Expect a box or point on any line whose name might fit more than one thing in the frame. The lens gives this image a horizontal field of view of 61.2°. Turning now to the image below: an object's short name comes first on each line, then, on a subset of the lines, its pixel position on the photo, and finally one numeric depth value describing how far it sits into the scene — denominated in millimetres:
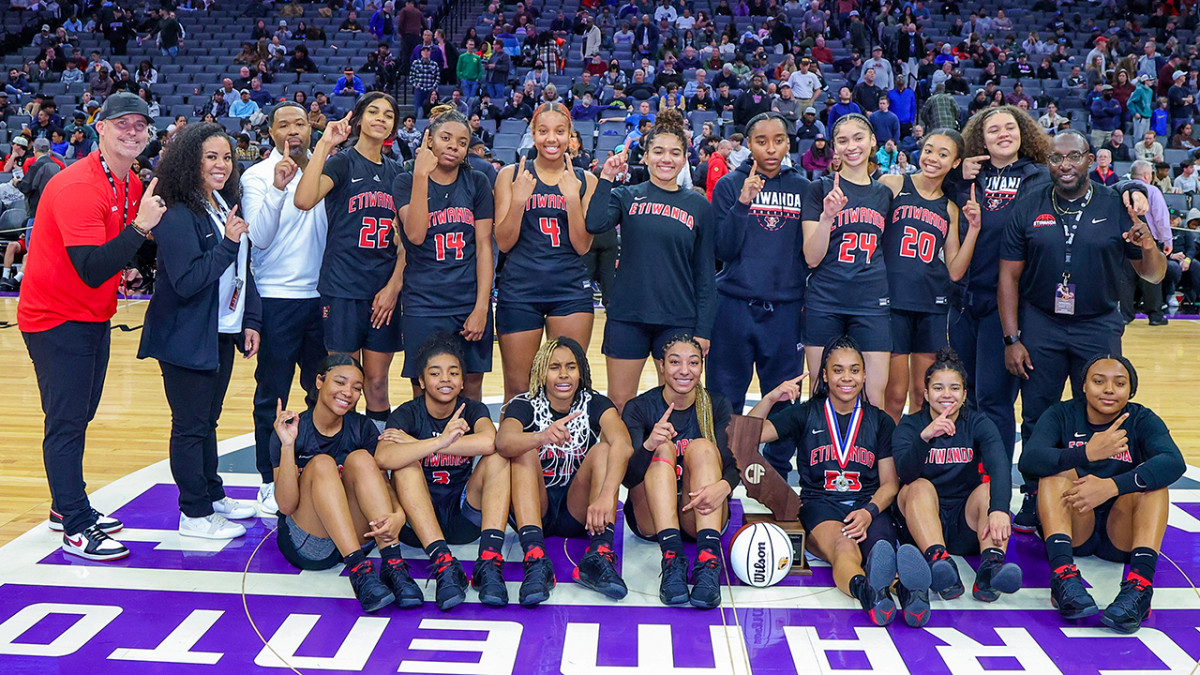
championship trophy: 3801
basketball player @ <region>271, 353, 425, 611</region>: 3508
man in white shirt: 4164
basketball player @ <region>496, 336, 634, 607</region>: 3611
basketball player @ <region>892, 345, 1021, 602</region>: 3549
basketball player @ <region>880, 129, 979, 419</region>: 4383
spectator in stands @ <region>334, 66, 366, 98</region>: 16109
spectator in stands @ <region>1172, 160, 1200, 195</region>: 12188
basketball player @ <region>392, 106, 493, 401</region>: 4203
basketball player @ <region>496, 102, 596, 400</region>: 4316
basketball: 3678
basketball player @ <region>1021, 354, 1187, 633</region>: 3459
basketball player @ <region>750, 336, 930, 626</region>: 3697
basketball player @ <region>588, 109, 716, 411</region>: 4312
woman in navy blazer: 3758
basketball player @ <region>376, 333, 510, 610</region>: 3557
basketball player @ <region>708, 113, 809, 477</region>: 4473
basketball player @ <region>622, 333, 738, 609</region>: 3590
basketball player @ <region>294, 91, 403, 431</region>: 4258
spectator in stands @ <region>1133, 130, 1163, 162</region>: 13055
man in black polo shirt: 4160
